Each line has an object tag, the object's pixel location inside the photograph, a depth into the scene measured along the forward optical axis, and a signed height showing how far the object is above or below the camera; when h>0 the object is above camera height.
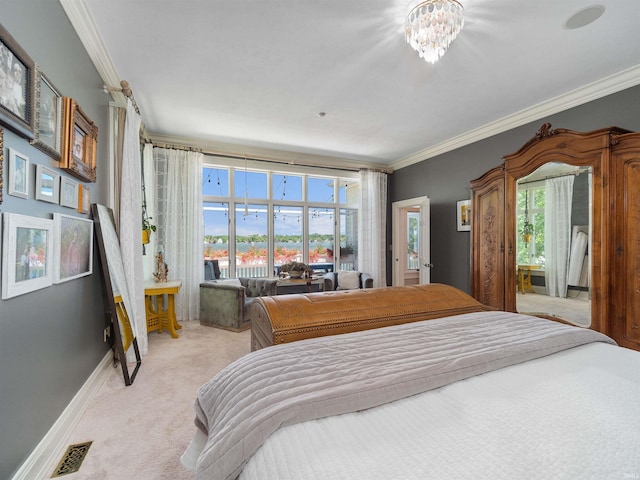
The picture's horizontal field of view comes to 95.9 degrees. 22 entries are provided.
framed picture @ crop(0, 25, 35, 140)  1.16 +0.68
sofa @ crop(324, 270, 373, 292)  4.95 -0.63
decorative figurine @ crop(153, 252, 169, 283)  3.75 -0.37
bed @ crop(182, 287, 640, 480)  0.63 -0.47
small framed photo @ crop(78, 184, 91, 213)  2.04 +0.33
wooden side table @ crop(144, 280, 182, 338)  3.41 -0.85
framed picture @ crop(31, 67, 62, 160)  1.43 +0.68
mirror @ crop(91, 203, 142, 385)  2.30 -0.38
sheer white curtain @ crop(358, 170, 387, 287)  5.43 +0.29
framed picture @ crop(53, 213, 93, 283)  1.67 -0.03
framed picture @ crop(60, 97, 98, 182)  1.75 +0.68
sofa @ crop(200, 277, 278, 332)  3.75 -0.79
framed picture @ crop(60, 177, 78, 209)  1.75 +0.32
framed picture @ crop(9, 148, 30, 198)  1.24 +0.31
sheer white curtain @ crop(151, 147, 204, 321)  4.19 +0.34
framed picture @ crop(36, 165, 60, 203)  1.47 +0.32
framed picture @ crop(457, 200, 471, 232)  4.16 +0.42
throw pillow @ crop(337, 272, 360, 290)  5.05 -0.66
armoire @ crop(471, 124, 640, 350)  2.23 +0.23
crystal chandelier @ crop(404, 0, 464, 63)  1.75 +1.36
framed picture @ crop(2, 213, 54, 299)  1.20 -0.05
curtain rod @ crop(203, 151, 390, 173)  4.63 +1.41
